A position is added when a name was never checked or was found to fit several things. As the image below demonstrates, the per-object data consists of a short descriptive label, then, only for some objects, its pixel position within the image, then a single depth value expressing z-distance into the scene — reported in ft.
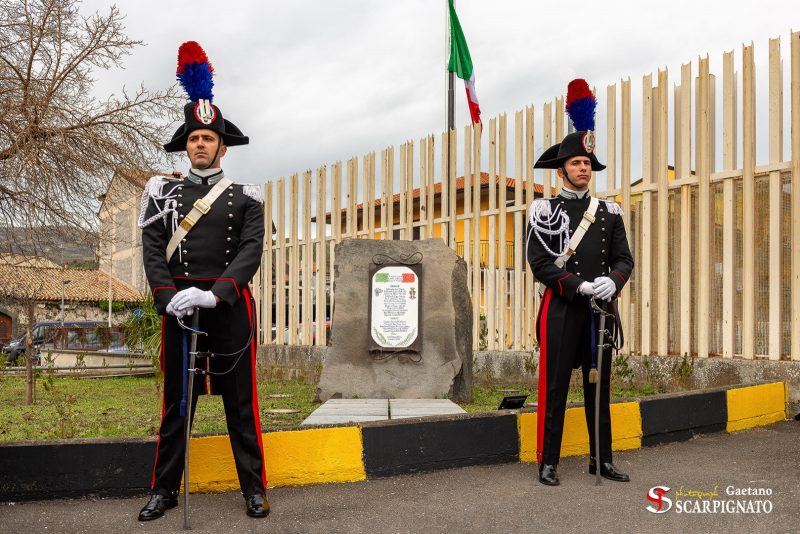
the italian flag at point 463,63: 53.93
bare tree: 33.65
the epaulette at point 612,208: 15.75
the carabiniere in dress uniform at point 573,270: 15.06
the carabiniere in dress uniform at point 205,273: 13.03
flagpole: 48.67
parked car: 70.59
